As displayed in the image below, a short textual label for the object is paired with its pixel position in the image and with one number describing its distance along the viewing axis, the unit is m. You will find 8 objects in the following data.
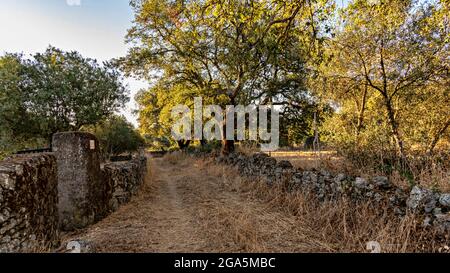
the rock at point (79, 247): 3.95
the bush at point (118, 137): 31.21
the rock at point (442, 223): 3.45
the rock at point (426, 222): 3.72
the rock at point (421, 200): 3.91
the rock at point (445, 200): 3.72
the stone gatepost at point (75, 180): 5.41
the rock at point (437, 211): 3.74
